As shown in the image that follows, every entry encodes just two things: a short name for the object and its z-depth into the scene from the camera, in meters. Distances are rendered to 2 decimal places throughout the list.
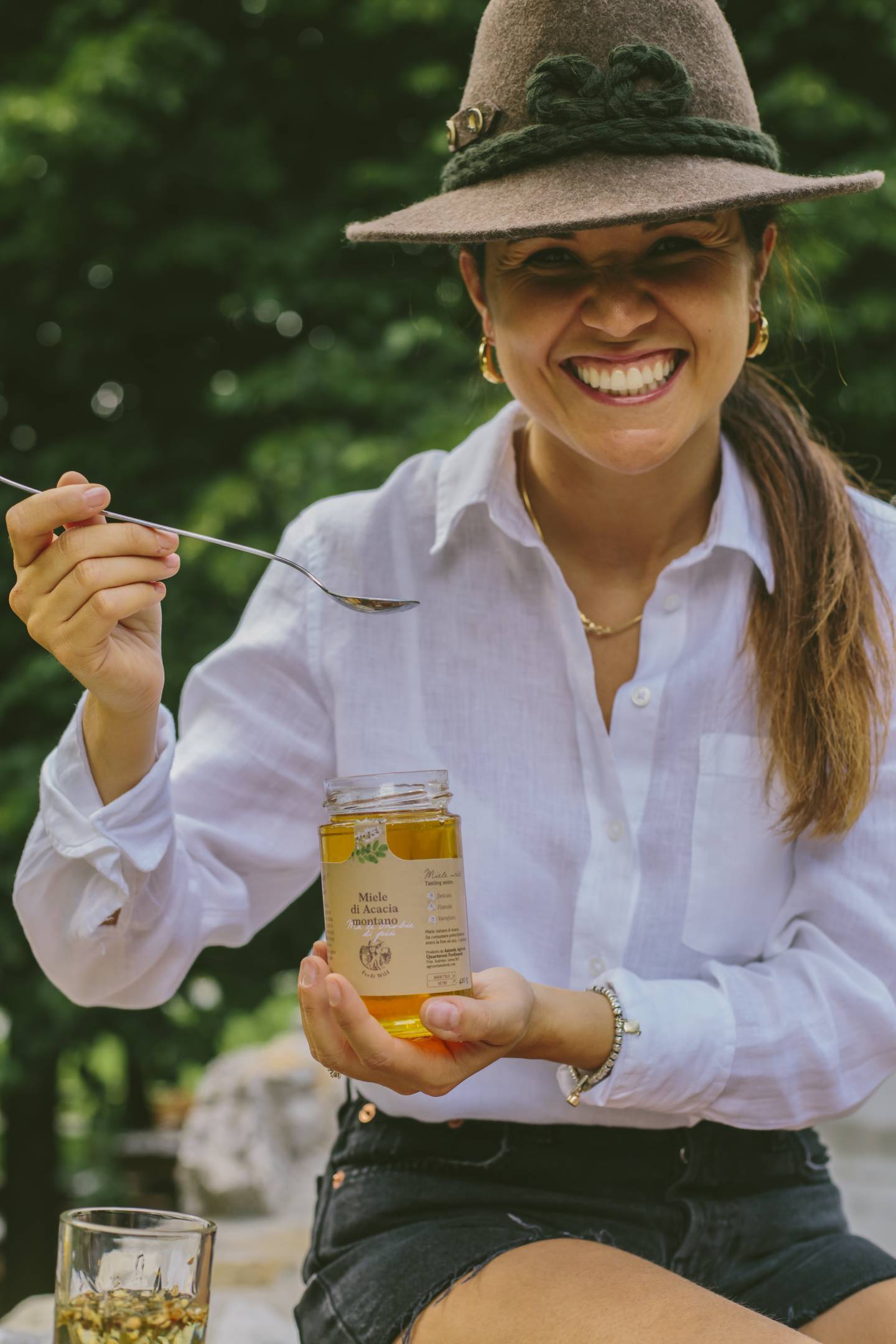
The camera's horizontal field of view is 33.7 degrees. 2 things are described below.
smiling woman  1.69
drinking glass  1.38
